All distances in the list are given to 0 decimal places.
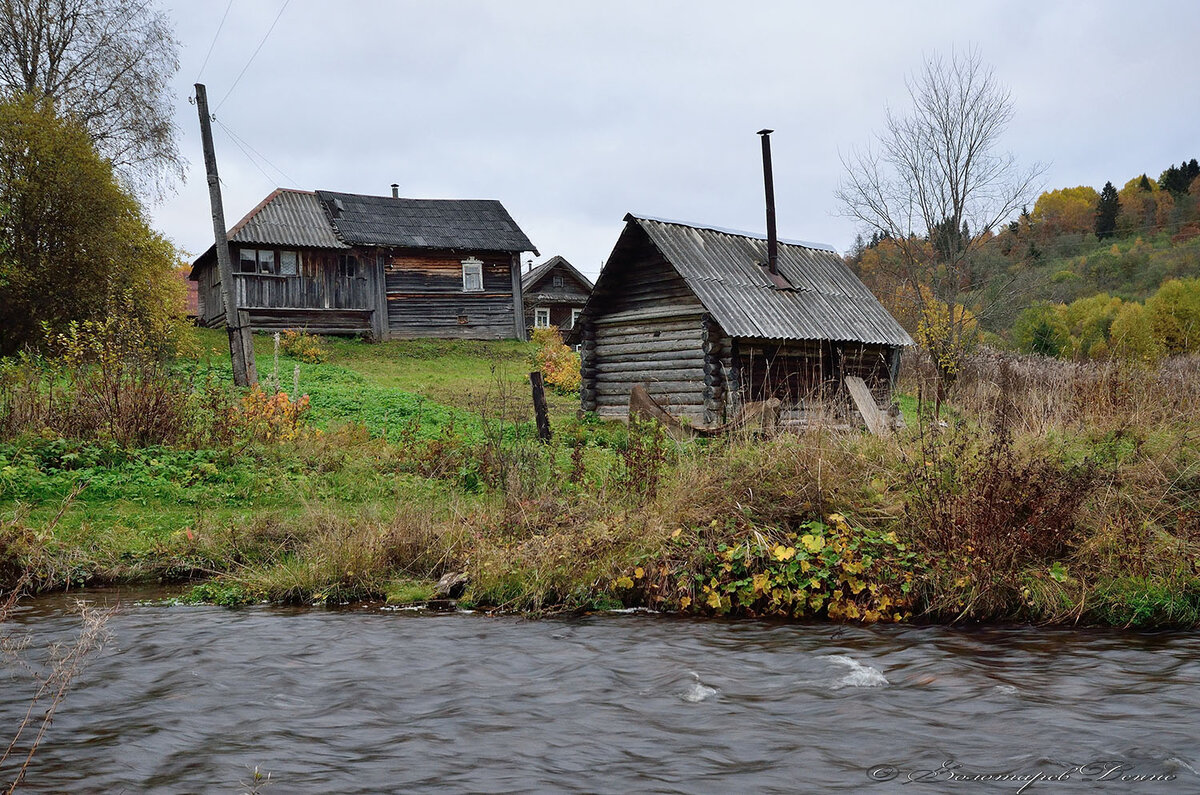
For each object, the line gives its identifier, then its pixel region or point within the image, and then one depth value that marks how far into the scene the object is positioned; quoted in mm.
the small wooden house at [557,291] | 45031
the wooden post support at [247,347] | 14992
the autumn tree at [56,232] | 19609
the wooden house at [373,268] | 30844
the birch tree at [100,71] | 24000
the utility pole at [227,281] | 15219
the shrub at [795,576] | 6707
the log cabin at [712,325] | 17016
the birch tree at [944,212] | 26250
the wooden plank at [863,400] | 15719
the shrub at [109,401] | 10984
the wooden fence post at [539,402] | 13289
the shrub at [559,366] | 24734
